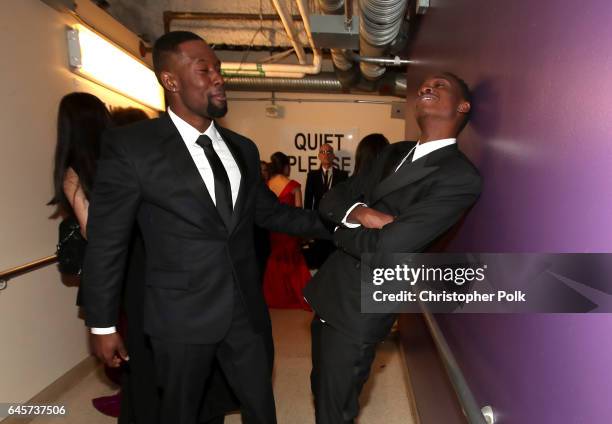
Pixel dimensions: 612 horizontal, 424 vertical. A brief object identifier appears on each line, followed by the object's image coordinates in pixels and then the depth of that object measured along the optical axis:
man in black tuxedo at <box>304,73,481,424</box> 1.36
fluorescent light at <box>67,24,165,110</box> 3.05
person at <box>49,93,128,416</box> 2.04
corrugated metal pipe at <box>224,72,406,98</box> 5.59
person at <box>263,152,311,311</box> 4.63
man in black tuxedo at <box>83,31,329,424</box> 1.44
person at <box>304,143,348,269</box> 4.96
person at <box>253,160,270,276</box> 3.40
